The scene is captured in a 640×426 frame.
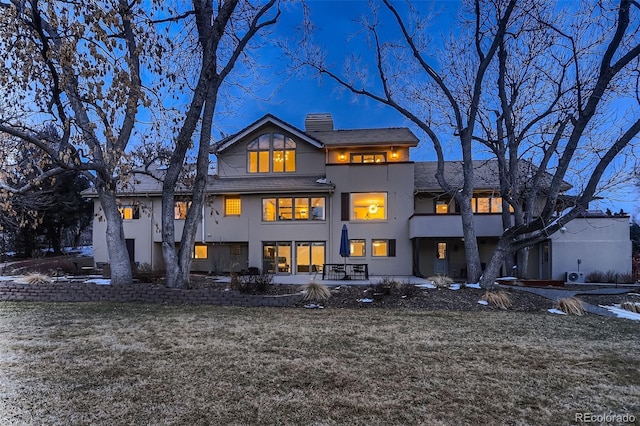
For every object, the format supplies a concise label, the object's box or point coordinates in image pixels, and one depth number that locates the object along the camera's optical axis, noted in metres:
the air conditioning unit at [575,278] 15.89
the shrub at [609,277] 15.41
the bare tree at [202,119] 11.07
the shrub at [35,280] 11.18
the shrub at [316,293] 10.27
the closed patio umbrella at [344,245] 15.98
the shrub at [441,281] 12.11
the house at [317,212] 18.62
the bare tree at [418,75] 12.48
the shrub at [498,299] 9.76
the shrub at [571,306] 9.21
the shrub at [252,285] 10.71
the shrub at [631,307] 9.50
